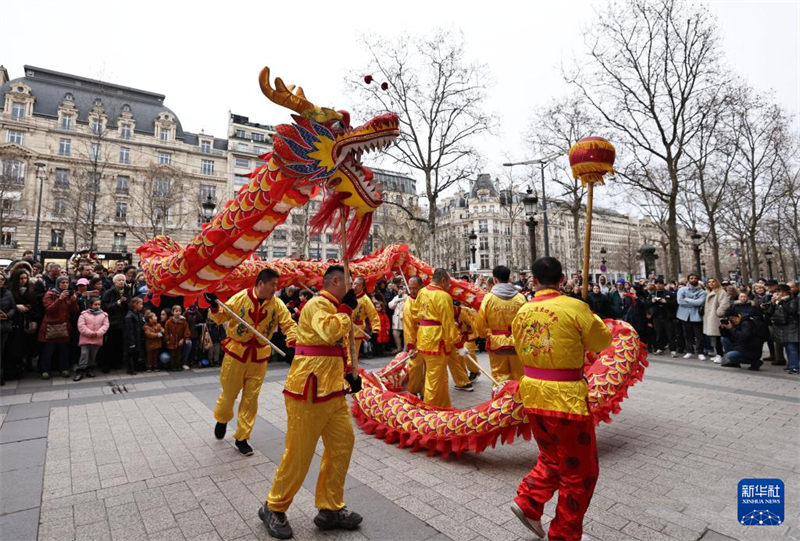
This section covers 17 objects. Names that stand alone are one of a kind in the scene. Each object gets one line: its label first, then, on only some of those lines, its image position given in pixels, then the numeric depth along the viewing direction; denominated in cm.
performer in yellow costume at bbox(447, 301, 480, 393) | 662
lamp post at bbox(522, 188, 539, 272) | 1366
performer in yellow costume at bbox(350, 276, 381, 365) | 569
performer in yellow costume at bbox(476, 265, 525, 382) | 556
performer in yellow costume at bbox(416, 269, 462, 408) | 531
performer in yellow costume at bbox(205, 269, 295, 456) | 434
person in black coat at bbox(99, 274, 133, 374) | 807
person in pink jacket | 745
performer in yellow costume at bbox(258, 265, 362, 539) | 278
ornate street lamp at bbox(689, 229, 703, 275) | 2185
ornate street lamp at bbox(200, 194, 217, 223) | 1435
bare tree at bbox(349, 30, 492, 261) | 1947
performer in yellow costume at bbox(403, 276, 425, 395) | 609
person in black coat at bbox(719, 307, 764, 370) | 856
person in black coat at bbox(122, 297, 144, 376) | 791
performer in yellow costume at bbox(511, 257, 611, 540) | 258
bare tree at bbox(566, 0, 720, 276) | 1639
